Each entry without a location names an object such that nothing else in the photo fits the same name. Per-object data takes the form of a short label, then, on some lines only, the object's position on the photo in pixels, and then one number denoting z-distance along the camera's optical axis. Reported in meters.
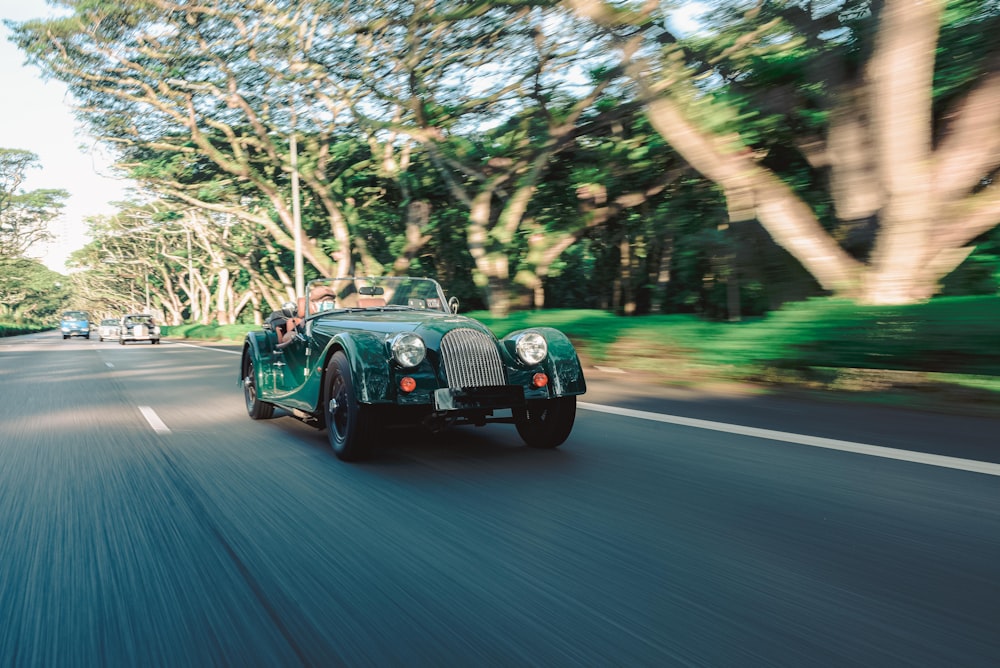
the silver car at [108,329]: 45.50
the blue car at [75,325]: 53.16
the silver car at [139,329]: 36.91
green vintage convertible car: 5.47
